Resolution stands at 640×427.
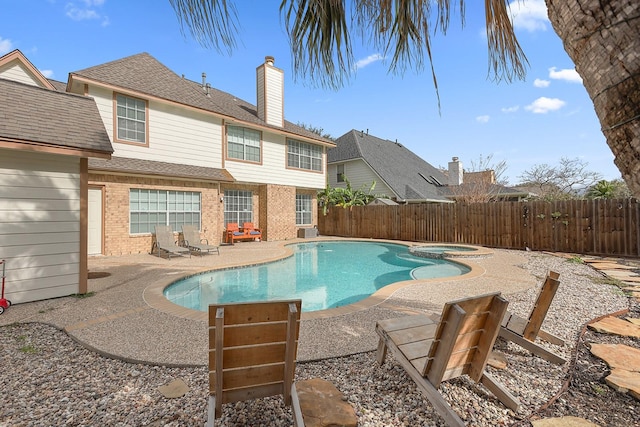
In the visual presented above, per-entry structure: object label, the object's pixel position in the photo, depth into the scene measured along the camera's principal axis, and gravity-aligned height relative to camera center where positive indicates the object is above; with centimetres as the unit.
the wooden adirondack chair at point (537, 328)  331 -136
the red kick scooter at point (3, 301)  498 -141
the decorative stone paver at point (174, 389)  278 -164
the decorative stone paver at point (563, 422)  231 -161
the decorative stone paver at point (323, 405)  234 -158
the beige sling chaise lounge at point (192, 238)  1163 -93
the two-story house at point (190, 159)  1074 +255
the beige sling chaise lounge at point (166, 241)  1079 -97
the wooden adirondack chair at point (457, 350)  225 -116
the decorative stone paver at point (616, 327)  405 -159
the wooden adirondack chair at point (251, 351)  214 -102
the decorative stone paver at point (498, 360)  323 -161
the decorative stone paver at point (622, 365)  276 -156
